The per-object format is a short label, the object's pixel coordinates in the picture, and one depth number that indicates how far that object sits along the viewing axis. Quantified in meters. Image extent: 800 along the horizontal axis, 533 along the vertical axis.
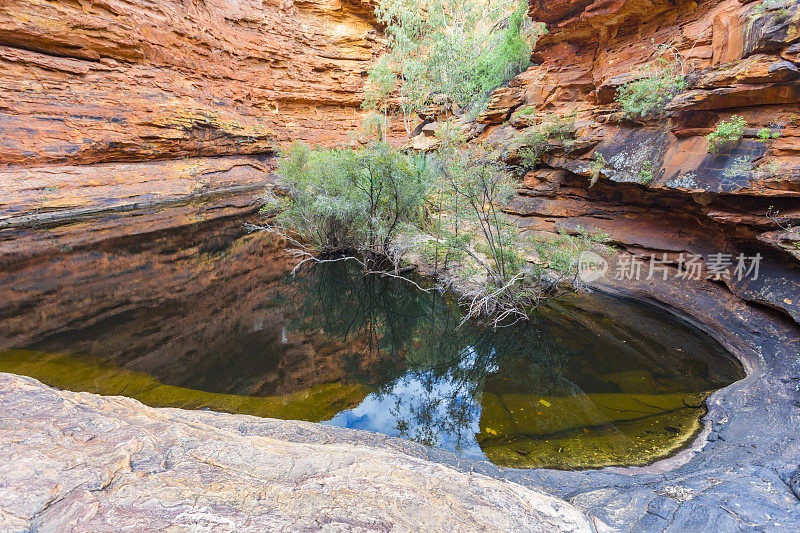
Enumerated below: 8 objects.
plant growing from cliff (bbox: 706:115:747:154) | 6.05
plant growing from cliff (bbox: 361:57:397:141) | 24.44
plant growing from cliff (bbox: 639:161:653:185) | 7.56
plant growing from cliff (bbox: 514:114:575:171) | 9.99
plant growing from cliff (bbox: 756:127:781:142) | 5.78
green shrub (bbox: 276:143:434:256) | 8.91
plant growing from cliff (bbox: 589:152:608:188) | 8.65
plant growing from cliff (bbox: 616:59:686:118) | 7.57
